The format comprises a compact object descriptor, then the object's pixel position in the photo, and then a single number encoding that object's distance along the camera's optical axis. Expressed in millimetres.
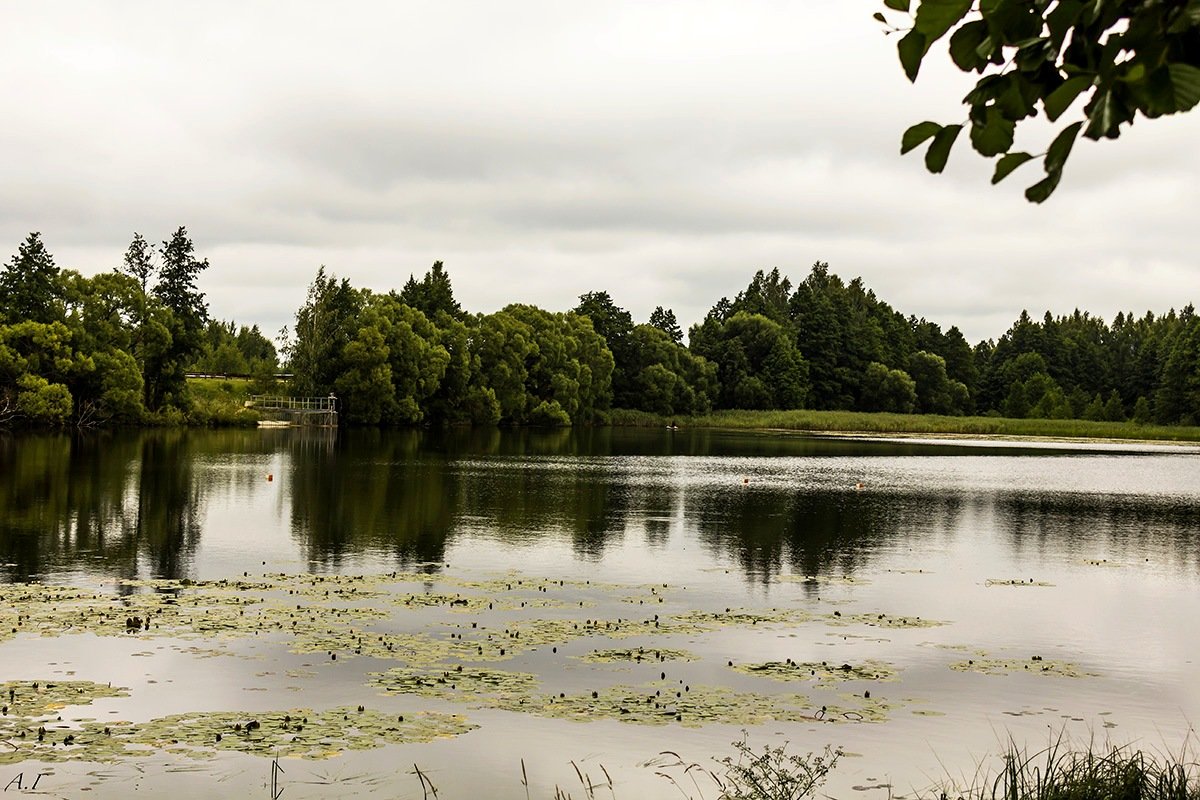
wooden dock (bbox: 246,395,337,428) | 118188
